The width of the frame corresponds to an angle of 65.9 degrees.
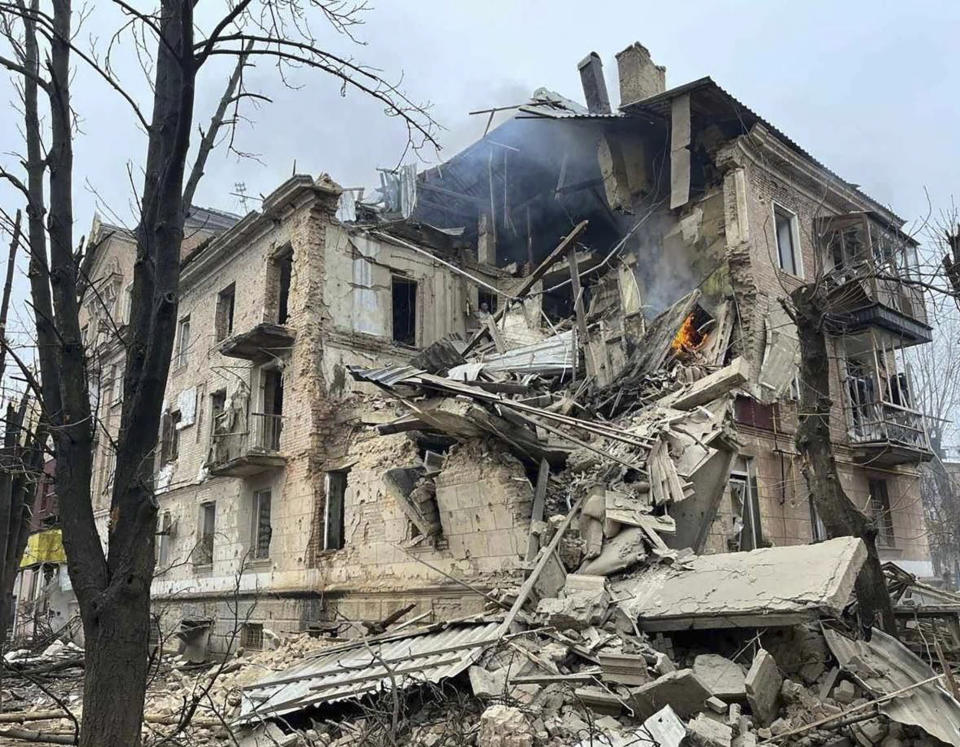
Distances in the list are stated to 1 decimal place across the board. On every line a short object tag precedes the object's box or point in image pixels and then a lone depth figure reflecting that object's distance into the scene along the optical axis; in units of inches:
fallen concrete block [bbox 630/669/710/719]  238.5
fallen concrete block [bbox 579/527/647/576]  356.2
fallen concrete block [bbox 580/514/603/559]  374.9
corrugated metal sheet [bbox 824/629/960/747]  235.0
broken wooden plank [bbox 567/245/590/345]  512.4
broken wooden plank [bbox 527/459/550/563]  403.1
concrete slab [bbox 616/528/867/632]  259.9
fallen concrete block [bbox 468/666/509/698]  269.7
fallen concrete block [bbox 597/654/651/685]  257.6
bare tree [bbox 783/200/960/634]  330.3
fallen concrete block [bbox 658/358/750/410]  434.3
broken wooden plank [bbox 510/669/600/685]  266.5
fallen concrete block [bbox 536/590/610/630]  299.6
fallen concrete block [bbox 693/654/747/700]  249.8
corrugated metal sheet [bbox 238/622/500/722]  295.1
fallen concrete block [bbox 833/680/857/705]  249.8
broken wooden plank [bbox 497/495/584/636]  312.3
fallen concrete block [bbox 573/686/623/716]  252.4
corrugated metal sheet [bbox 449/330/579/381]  529.3
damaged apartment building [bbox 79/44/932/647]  435.2
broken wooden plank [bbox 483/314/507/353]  579.4
